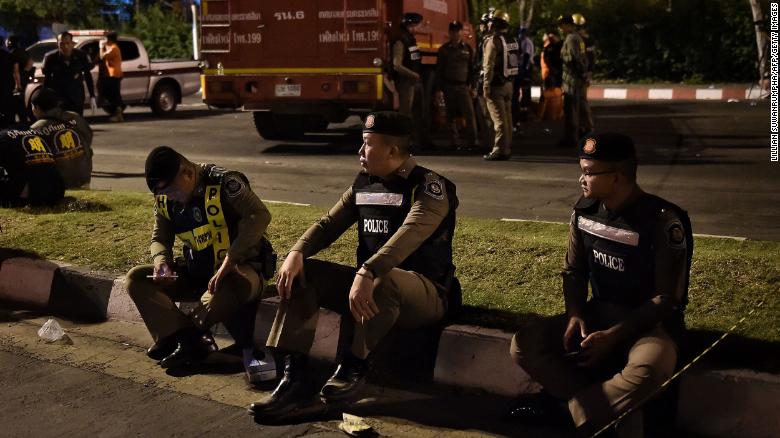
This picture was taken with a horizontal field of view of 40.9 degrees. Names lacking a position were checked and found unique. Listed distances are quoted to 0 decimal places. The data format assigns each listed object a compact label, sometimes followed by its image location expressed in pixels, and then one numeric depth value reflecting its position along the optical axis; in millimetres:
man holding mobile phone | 5039
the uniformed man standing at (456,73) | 12750
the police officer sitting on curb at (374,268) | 4496
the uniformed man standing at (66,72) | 14867
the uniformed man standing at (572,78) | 12766
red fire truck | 12875
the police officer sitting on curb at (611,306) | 3902
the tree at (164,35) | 36031
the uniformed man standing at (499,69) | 11812
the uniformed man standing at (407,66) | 12555
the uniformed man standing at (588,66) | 13172
